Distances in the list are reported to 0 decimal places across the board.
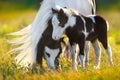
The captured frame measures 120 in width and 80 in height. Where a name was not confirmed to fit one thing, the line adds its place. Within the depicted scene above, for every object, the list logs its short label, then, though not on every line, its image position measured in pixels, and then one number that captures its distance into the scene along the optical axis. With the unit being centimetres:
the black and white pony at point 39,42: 1255
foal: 1248
